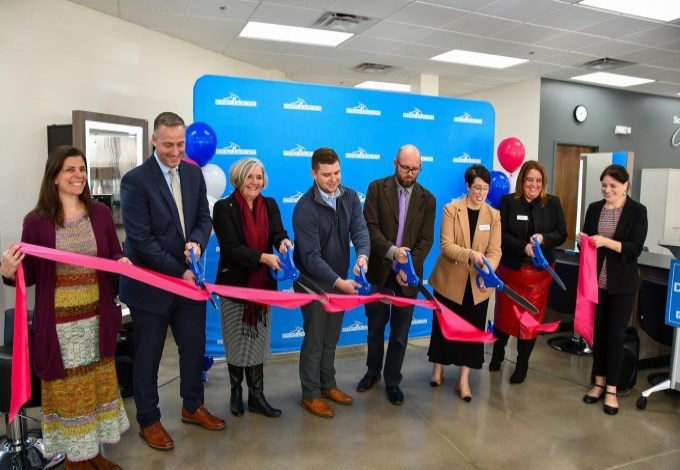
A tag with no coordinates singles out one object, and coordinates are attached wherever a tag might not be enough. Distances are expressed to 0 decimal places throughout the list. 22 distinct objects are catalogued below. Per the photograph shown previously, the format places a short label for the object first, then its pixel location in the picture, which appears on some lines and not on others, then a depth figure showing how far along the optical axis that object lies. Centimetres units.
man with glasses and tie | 310
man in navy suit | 240
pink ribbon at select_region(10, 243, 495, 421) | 204
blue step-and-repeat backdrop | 369
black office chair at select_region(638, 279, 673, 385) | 352
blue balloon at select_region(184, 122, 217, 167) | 333
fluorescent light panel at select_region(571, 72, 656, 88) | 860
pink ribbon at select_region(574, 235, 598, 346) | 319
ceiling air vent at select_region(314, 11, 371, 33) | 583
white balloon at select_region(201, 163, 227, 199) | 348
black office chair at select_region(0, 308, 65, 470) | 238
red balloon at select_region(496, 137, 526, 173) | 448
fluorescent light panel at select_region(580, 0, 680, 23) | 526
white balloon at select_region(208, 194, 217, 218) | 352
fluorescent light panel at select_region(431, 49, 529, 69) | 757
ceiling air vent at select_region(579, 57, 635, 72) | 764
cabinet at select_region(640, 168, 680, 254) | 809
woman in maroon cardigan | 209
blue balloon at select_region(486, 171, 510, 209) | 437
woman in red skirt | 346
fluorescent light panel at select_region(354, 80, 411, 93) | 989
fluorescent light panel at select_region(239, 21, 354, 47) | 636
